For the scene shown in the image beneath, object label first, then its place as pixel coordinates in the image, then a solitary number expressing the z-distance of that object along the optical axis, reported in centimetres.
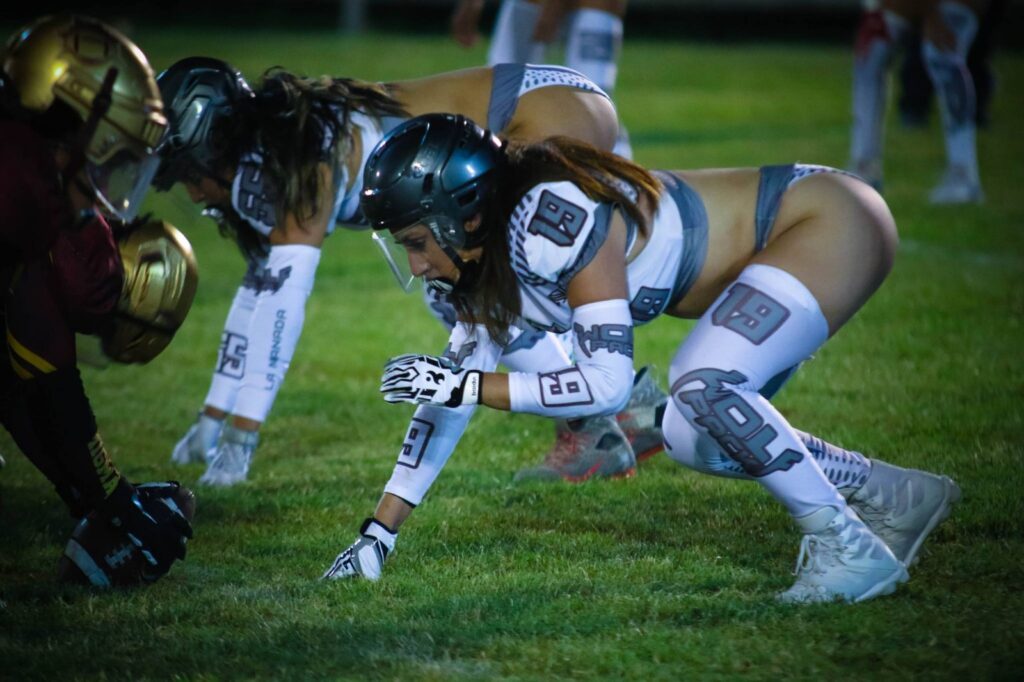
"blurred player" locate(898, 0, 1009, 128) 3125
